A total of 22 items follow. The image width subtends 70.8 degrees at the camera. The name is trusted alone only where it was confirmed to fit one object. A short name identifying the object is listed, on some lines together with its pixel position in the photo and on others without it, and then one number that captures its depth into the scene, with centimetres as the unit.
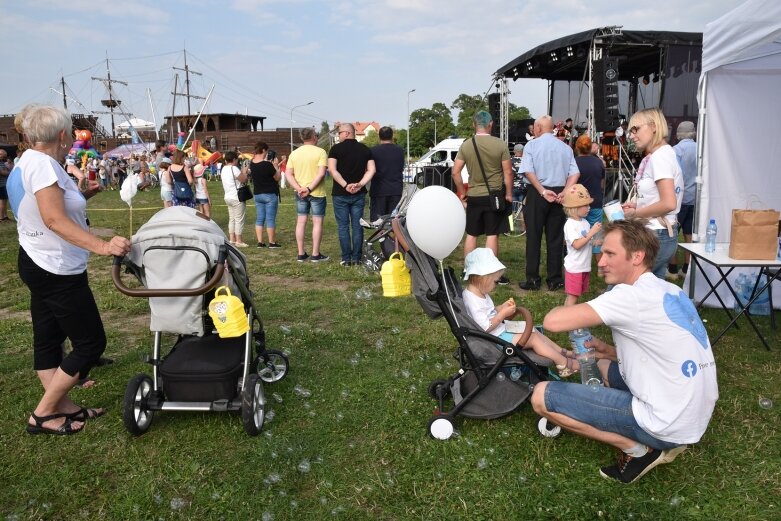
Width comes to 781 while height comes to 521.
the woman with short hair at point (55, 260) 271
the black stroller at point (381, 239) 658
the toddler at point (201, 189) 923
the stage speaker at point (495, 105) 1705
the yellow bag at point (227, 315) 281
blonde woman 389
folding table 388
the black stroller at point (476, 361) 290
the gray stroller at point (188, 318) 287
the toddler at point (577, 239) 447
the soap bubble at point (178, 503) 249
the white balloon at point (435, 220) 279
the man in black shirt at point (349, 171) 695
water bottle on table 433
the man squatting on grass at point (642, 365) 228
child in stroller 307
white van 2128
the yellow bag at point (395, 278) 309
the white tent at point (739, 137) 504
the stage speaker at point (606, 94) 1211
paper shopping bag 396
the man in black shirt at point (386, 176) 715
